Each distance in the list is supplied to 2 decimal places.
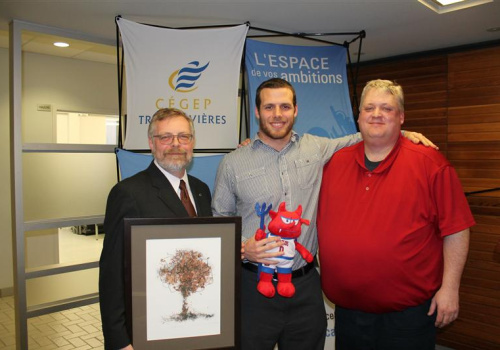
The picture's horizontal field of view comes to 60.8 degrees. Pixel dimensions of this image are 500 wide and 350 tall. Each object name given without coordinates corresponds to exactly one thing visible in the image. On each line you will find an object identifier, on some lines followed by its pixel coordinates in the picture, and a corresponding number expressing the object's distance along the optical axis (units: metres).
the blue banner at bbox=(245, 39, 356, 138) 3.16
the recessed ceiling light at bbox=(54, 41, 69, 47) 4.71
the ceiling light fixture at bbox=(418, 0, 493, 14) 2.64
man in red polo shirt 1.88
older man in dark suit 1.57
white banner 2.86
